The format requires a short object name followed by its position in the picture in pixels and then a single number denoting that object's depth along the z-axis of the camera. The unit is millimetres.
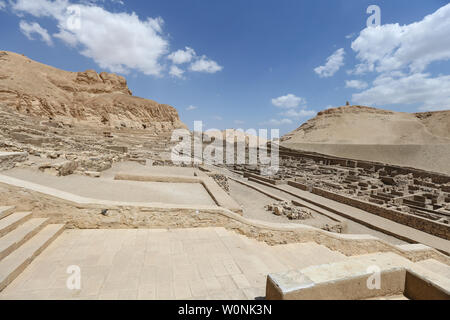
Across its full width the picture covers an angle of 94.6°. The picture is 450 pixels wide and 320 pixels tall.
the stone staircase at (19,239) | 2562
